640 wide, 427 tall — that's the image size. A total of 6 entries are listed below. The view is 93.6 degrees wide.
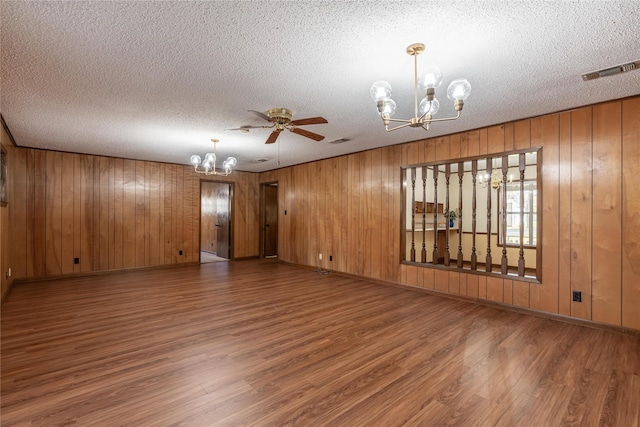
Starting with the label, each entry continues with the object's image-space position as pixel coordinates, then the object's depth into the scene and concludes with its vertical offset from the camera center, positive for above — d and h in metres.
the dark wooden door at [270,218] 8.61 -0.16
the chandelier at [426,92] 2.07 +0.87
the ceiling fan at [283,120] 3.14 +0.99
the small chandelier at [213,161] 5.14 +0.88
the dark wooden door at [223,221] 8.13 -0.23
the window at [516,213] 6.79 -0.03
